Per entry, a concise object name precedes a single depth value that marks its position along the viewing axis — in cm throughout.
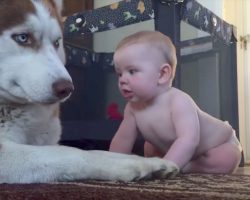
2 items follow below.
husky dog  95
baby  140
